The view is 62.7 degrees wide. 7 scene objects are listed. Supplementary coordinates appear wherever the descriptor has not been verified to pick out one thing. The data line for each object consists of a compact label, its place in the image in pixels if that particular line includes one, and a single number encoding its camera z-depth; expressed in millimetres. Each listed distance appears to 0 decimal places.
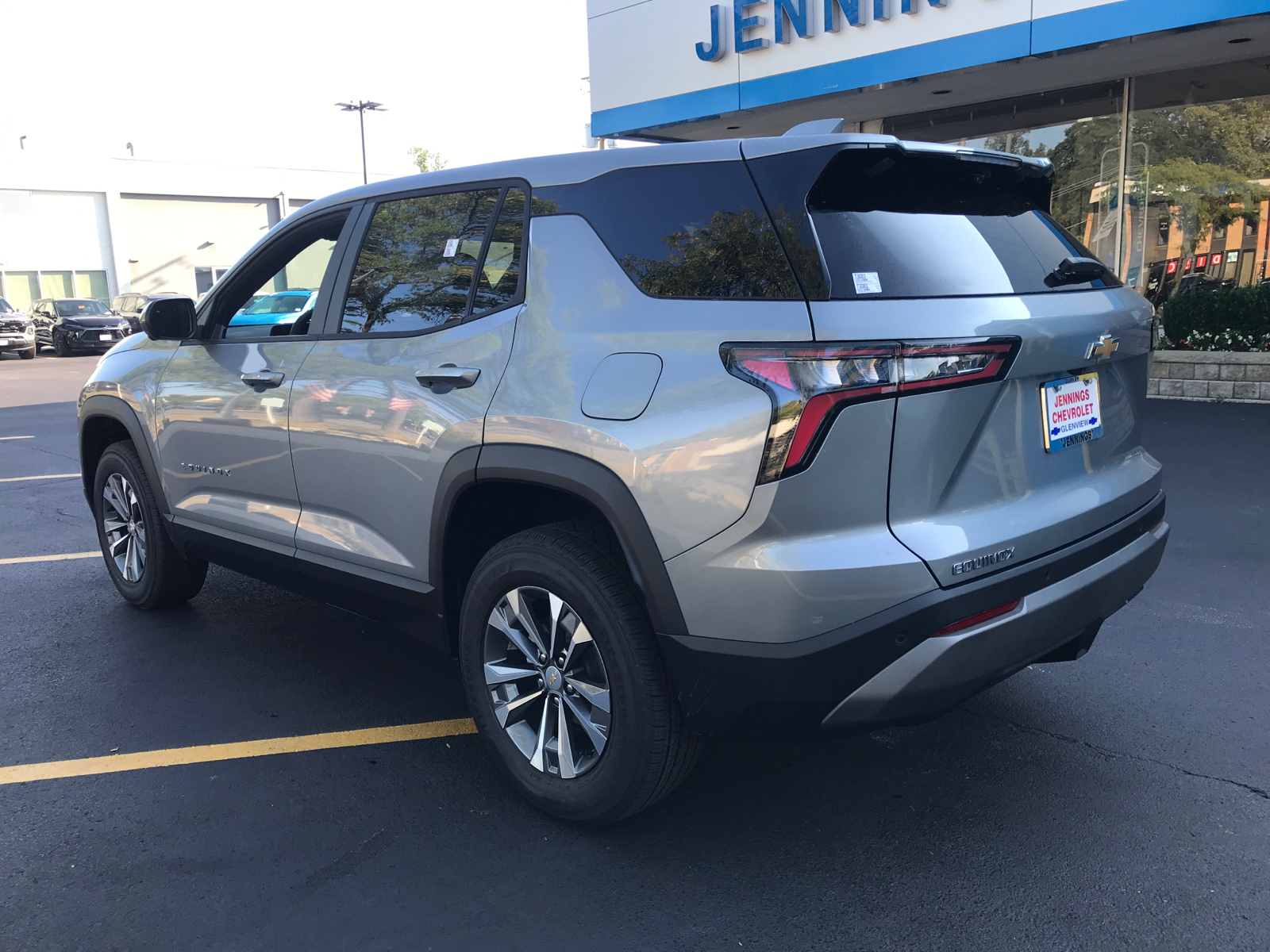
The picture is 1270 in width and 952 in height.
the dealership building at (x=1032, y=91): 11758
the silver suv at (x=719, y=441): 2414
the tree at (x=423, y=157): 60094
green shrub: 11039
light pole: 49781
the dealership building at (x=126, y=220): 41125
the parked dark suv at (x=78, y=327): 28750
